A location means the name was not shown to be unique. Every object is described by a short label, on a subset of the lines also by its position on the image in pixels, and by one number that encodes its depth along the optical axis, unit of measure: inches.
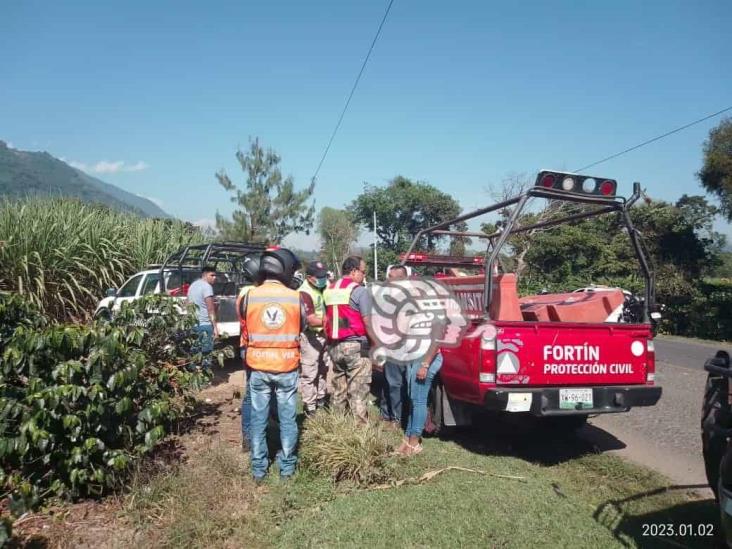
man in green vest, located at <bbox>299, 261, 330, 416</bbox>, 216.1
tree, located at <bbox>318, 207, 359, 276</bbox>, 1651.1
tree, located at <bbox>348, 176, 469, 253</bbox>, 1599.4
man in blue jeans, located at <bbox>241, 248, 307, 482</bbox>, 158.6
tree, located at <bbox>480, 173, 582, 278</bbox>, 759.7
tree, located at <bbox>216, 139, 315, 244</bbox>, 870.4
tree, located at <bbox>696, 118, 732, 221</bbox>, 732.0
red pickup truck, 169.6
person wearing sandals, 185.2
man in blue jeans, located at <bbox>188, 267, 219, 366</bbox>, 296.5
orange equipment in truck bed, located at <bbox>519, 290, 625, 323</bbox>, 210.5
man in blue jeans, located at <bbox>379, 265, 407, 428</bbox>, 208.8
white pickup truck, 334.6
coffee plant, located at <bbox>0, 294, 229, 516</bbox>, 124.5
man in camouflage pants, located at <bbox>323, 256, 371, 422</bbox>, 204.8
